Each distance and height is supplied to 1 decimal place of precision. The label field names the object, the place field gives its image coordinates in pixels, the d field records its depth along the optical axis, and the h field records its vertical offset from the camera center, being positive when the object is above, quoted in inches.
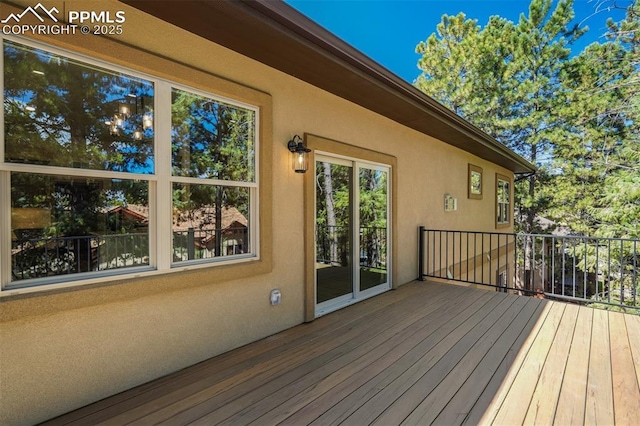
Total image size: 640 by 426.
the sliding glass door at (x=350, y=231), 149.6 -12.3
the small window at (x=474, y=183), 297.4 +27.7
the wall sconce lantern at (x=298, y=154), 127.2 +24.3
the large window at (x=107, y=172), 73.2 +11.1
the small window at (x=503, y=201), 382.3 +10.6
